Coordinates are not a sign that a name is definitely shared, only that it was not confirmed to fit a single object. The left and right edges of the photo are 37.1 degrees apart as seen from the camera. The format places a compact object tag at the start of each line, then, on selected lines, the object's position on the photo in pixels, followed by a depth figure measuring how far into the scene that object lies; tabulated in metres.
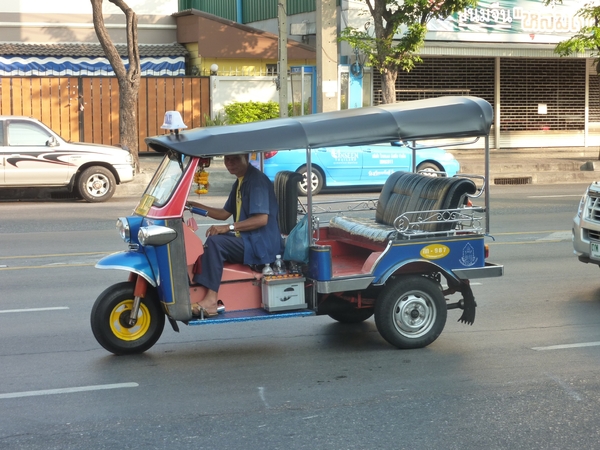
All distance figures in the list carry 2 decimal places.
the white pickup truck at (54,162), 17.70
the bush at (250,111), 26.18
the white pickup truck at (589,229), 9.34
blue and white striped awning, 27.36
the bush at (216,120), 25.58
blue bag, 7.04
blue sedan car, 19.42
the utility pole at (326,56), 22.88
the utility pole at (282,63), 22.19
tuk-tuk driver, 6.83
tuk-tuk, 6.71
